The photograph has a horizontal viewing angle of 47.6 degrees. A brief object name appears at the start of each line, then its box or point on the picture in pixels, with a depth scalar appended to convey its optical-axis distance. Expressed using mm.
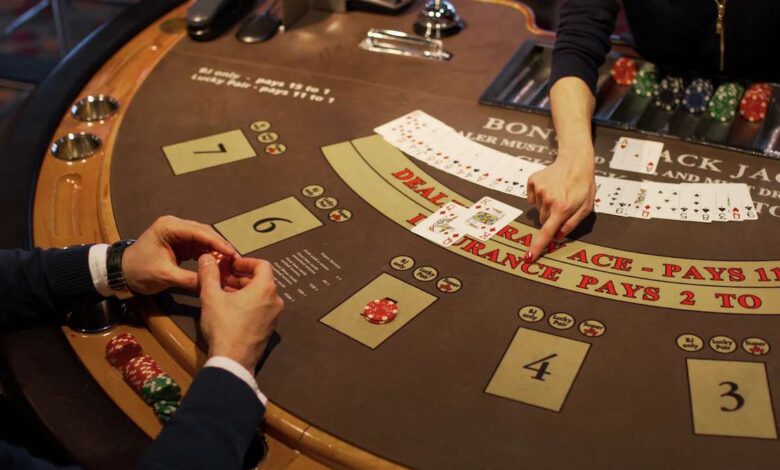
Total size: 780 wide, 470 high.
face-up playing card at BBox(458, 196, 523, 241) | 1592
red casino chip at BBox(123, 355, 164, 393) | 1296
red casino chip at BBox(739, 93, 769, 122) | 1927
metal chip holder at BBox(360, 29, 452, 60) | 2238
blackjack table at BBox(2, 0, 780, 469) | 1200
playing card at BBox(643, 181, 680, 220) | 1647
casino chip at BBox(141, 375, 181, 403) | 1269
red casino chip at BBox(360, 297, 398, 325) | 1370
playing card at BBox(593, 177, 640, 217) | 1664
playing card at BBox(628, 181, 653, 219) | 1646
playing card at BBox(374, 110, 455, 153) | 1870
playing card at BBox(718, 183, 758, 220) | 1643
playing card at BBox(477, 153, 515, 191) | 1738
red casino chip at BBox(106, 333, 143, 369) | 1357
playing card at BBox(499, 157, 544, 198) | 1721
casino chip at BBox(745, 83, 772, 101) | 1960
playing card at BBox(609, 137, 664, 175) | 1790
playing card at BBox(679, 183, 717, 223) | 1642
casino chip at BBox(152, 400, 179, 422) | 1249
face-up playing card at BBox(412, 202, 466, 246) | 1570
